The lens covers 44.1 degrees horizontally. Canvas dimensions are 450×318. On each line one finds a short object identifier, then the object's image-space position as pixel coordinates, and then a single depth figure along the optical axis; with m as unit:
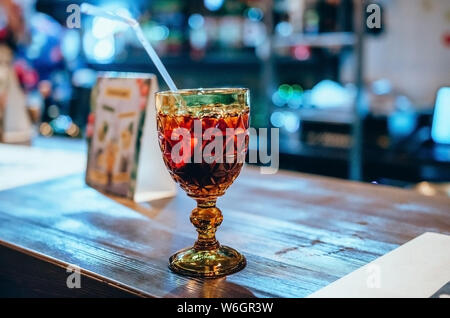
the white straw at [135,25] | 0.99
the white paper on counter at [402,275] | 0.72
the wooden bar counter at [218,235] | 0.81
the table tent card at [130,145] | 1.33
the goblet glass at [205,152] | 0.84
